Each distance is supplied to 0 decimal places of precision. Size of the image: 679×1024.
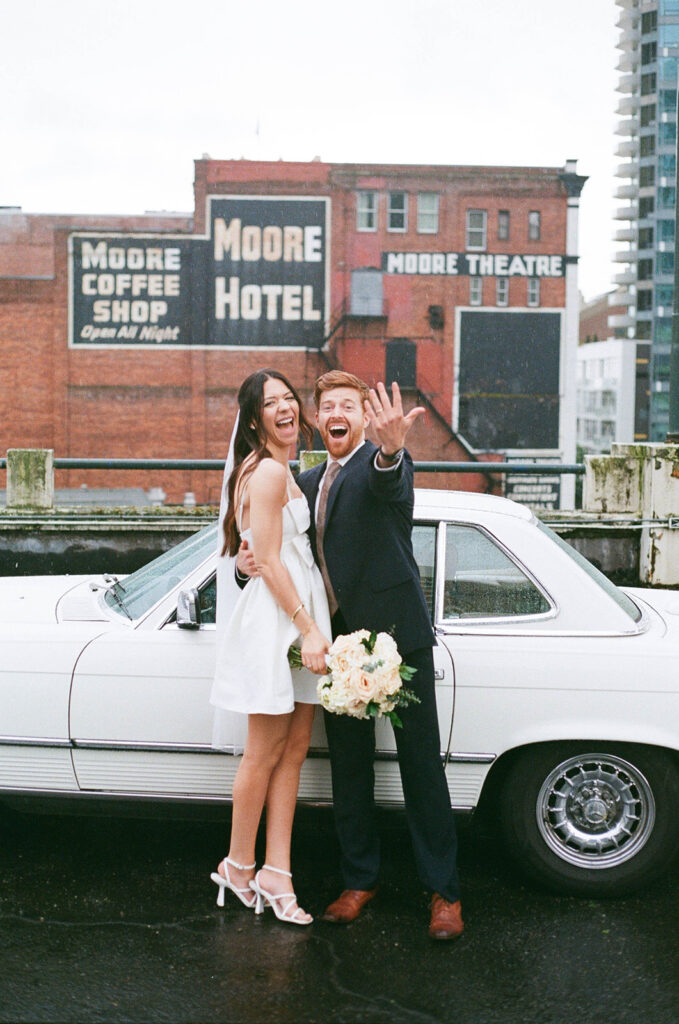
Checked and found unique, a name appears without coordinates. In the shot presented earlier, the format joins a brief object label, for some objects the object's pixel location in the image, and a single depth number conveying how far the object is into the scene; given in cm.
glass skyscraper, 9969
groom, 419
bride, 416
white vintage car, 448
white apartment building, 10275
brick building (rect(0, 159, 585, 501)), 5684
